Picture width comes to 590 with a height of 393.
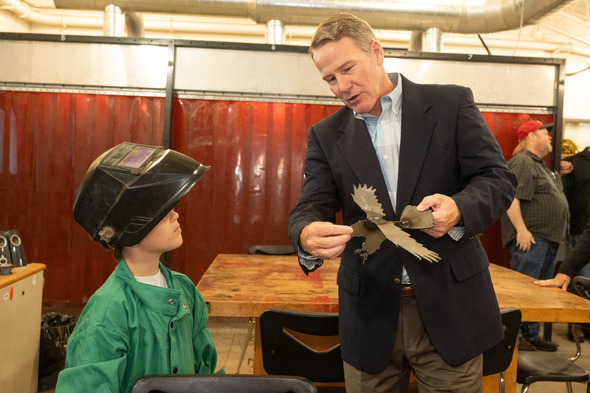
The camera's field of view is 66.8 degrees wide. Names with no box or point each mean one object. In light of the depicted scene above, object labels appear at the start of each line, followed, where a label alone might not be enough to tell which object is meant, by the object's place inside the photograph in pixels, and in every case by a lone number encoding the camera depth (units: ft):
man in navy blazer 4.14
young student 3.70
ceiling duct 14.20
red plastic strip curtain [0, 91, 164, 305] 14.10
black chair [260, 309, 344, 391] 5.36
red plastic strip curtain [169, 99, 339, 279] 14.38
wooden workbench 6.07
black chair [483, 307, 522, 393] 5.52
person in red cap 11.88
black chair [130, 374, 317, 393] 3.40
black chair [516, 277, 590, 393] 6.37
